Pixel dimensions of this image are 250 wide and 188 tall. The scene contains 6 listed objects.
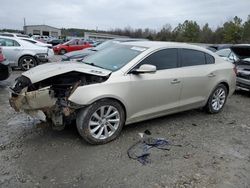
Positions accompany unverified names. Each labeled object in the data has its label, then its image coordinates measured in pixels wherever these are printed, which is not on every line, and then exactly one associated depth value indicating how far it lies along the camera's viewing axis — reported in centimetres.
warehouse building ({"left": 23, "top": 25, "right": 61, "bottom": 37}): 5523
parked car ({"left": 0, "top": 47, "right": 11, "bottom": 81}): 535
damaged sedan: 277
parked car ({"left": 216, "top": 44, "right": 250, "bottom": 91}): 575
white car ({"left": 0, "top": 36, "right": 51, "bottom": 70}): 803
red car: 1733
